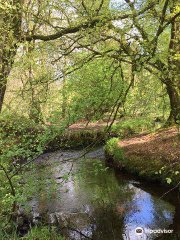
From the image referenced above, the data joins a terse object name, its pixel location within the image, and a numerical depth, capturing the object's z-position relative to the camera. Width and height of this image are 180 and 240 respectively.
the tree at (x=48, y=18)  4.83
